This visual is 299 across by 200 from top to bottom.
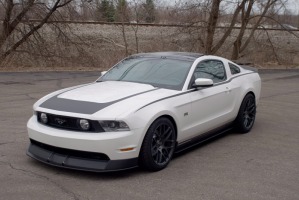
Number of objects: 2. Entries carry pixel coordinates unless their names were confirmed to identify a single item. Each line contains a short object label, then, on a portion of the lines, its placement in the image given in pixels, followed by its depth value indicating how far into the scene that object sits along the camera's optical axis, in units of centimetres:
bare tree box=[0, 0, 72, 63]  1761
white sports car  465
